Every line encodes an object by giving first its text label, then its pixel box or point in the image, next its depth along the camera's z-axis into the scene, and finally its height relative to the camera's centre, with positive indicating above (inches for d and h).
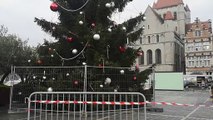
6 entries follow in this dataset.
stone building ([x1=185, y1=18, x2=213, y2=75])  2436.0 +227.9
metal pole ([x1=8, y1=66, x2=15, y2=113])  424.2 -35.7
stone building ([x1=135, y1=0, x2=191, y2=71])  2515.5 +298.1
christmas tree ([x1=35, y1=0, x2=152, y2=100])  435.5 +60.2
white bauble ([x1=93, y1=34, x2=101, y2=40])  417.4 +58.4
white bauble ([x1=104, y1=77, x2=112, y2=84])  415.1 -9.2
